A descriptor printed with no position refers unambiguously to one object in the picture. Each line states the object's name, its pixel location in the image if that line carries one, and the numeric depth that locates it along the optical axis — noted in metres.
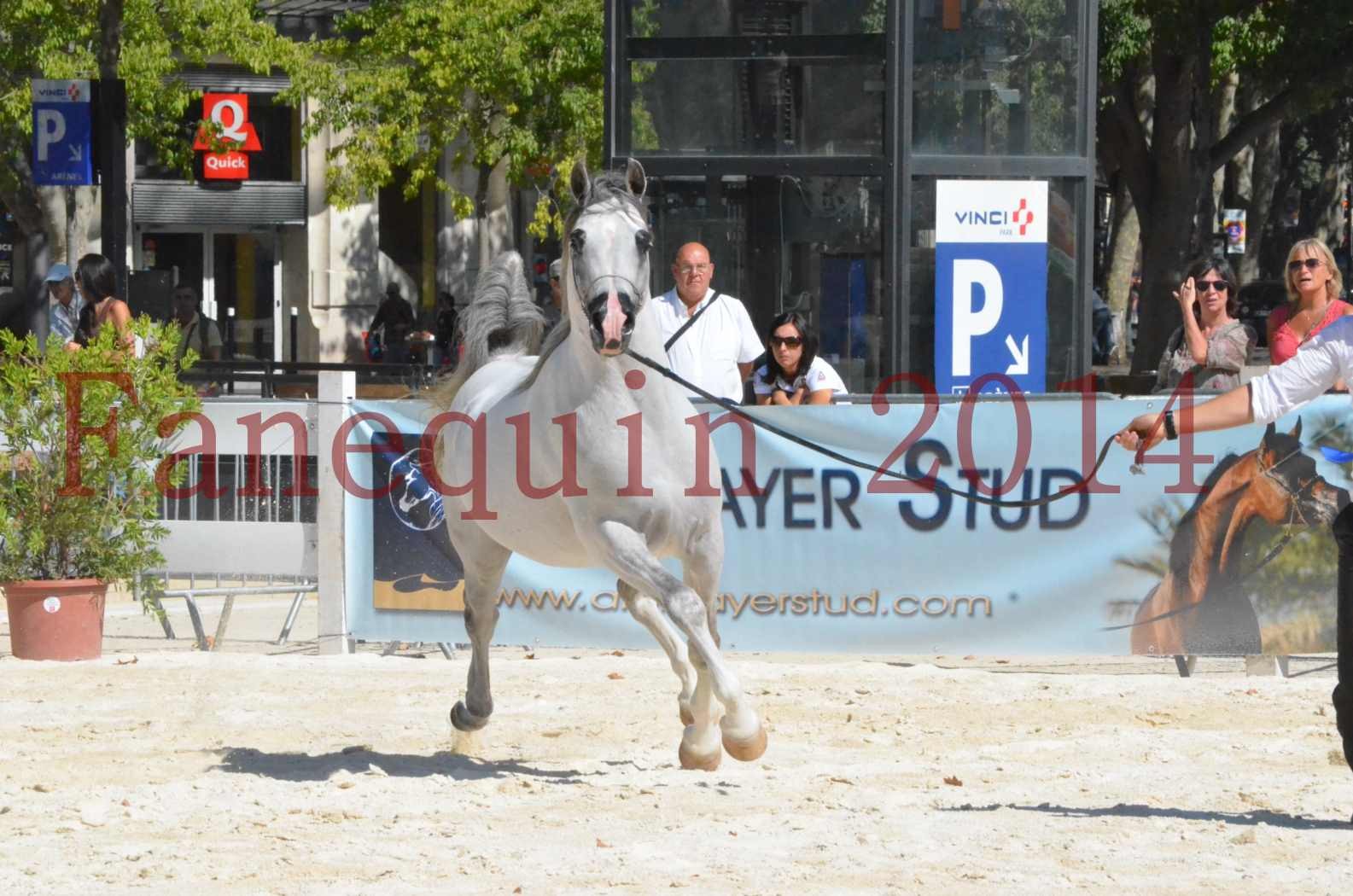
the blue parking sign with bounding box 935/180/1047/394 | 23.00
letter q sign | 66.81
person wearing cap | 30.83
